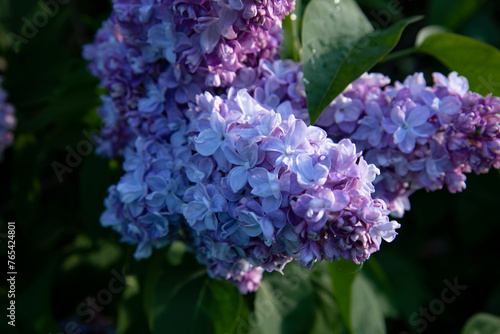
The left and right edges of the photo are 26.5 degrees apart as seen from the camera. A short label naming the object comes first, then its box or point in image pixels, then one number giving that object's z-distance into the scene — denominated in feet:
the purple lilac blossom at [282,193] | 1.37
